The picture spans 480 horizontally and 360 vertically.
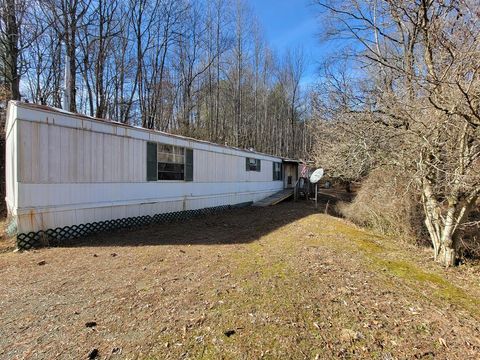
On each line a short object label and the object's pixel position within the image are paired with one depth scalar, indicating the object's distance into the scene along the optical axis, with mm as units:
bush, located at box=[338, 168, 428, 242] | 7732
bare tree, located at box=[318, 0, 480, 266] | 3709
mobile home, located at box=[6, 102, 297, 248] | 5602
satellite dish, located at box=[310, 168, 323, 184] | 12183
